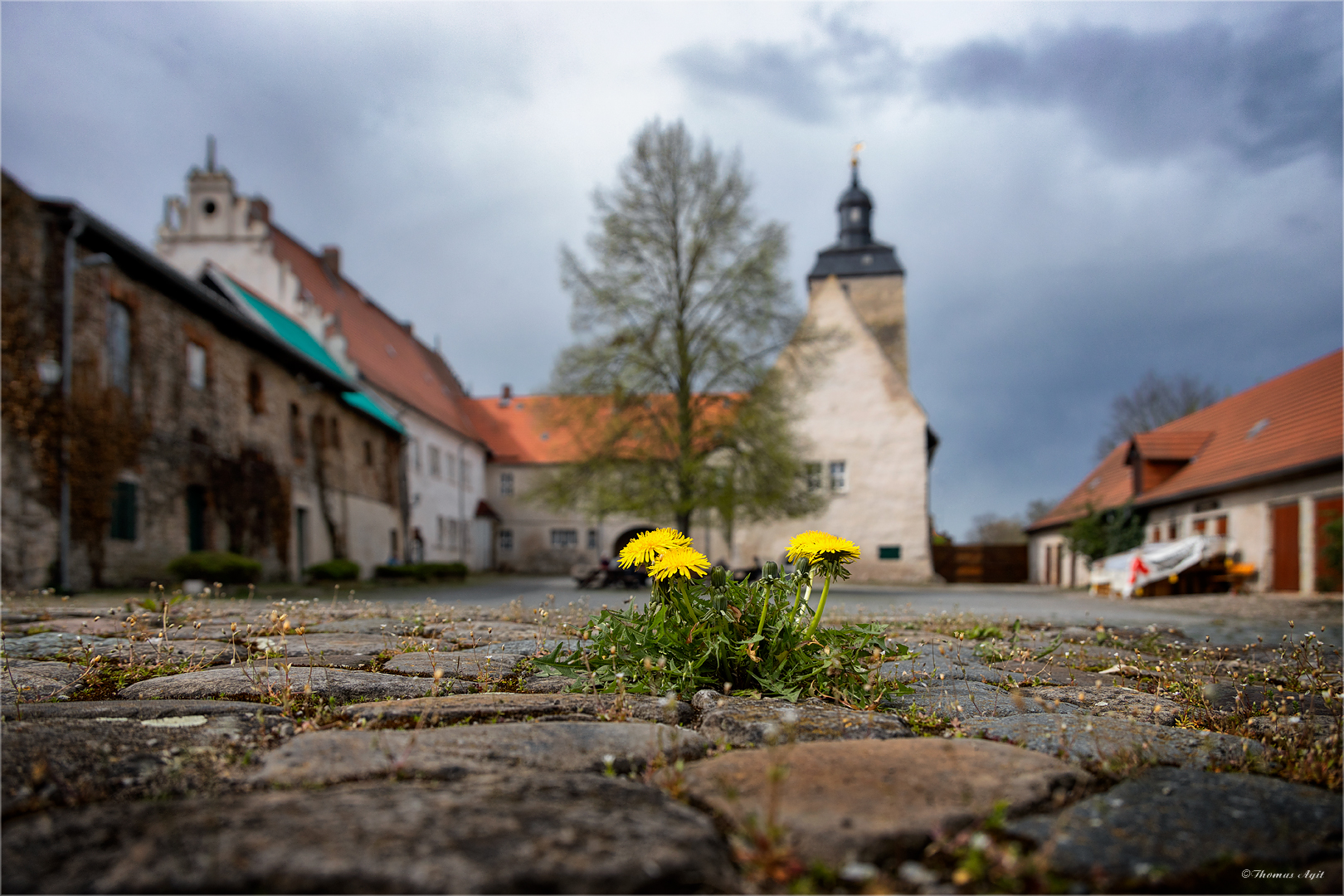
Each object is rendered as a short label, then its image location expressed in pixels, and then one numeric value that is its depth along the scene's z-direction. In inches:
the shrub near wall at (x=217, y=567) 540.4
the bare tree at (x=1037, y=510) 1680.6
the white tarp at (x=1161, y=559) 747.4
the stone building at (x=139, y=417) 492.4
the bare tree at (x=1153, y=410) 1503.4
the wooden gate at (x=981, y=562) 1379.2
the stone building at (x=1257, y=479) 663.8
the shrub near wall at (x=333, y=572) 740.3
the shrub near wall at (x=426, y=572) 890.7
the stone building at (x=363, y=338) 1075.3
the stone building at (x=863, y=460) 1170.0
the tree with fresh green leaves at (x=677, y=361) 825.5
